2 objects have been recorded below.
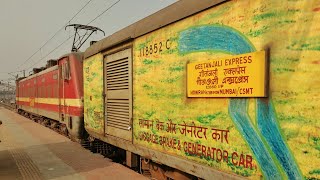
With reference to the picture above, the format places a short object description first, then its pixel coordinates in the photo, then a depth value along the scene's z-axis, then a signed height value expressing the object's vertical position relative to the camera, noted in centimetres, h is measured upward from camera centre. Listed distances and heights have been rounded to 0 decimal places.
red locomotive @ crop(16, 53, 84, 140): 837 -11
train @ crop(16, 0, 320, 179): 224 +2
